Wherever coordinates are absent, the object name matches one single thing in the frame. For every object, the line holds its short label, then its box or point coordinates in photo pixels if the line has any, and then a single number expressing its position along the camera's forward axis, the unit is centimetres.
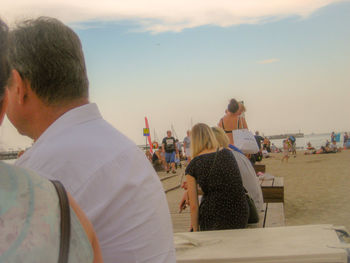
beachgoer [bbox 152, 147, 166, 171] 1978
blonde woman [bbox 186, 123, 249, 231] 351
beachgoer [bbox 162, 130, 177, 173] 1698
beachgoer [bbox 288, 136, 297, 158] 2884
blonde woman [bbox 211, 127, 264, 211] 366
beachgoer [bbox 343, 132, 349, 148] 3462
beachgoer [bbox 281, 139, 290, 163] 2238
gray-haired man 116
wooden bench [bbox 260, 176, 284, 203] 614
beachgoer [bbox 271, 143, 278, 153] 4383
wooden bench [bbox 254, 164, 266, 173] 907
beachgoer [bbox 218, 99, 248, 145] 631
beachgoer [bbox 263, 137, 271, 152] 3107
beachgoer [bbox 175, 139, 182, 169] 2056
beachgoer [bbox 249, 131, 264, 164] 777
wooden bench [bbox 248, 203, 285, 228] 382
